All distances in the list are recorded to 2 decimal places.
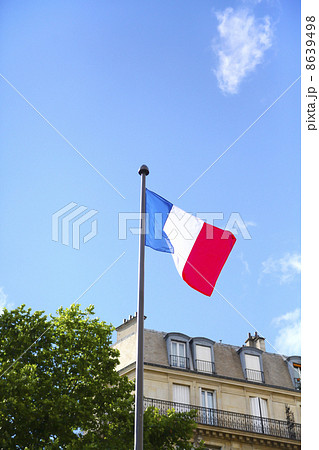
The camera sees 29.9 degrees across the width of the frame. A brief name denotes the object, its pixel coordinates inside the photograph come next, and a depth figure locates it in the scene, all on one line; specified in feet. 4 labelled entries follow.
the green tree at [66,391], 63.57
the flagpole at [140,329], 36.35
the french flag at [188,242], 49.19
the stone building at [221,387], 104.99
